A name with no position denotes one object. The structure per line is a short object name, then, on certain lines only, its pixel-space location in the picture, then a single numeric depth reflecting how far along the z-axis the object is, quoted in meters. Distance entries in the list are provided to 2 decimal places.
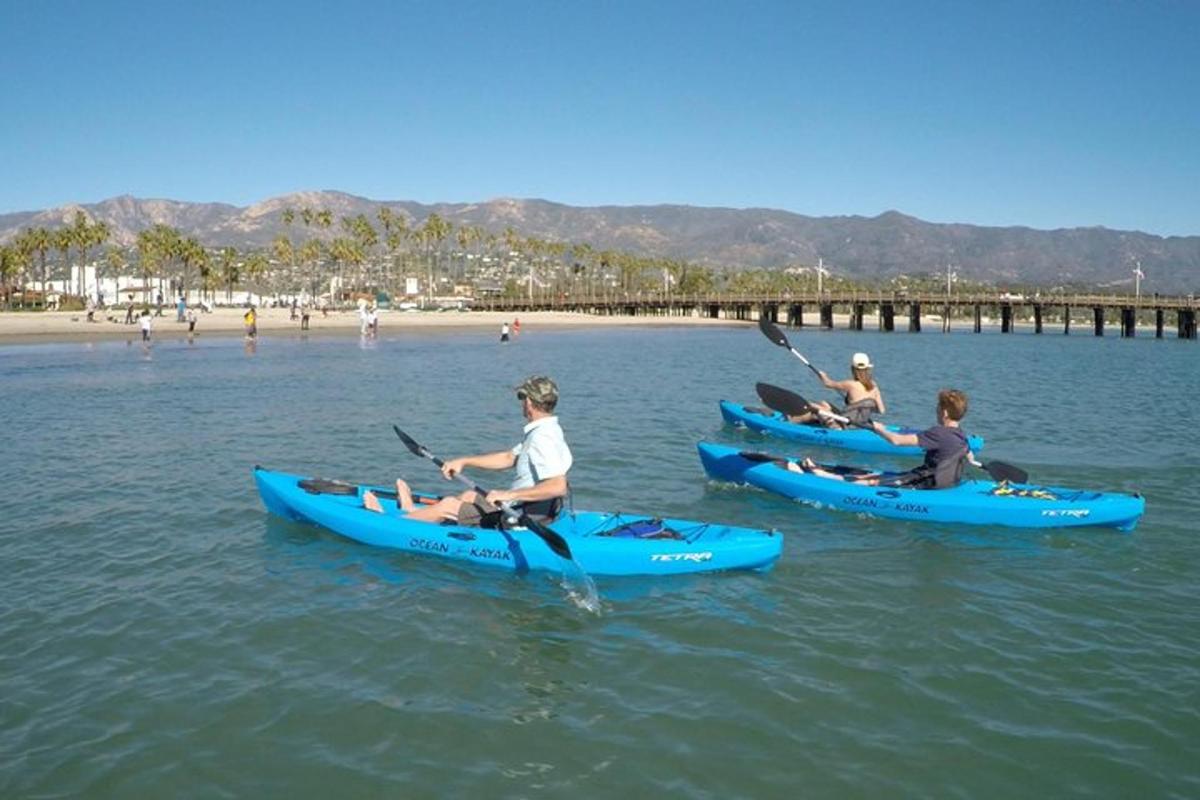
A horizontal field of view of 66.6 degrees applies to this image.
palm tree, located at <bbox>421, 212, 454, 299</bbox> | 132.12
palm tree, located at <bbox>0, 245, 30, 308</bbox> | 82.38
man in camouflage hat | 8.97
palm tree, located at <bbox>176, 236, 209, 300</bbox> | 93.50
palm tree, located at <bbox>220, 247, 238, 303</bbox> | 122.01
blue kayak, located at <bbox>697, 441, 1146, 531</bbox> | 11.83
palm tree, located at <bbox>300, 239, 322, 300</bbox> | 125.38
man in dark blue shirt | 11.97
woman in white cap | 16.97
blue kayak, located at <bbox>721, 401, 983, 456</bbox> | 17.97
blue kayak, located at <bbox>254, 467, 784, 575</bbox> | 9.73
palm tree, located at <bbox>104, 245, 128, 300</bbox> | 102.88
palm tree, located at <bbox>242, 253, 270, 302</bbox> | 124.12
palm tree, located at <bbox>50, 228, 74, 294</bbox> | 89.81
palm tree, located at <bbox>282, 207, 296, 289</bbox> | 115.82
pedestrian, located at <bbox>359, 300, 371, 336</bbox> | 56.54
